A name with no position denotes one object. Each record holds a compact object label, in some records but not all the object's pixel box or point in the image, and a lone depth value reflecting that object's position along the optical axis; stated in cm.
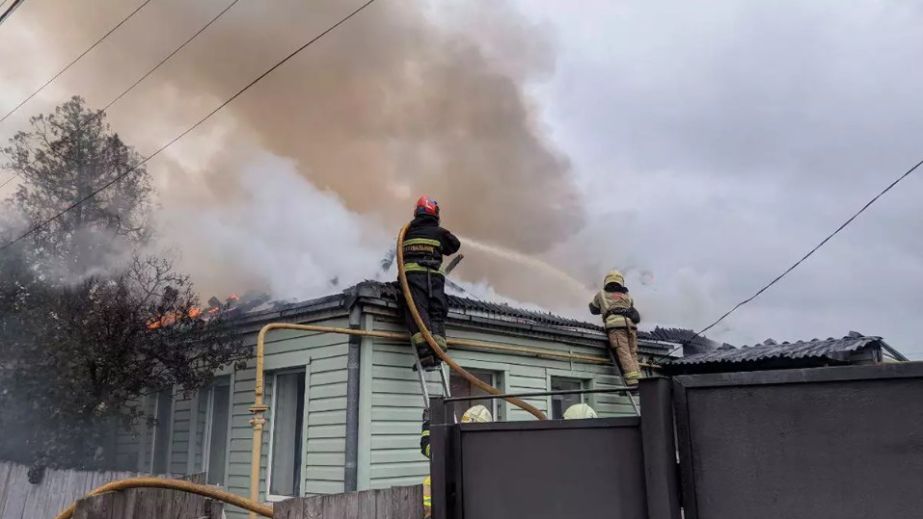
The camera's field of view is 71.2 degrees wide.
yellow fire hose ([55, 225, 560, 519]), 395
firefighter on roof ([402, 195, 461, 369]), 741
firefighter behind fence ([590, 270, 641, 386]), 987
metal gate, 218
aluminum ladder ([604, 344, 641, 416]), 1021
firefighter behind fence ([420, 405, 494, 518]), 506
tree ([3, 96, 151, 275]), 1212
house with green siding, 715
